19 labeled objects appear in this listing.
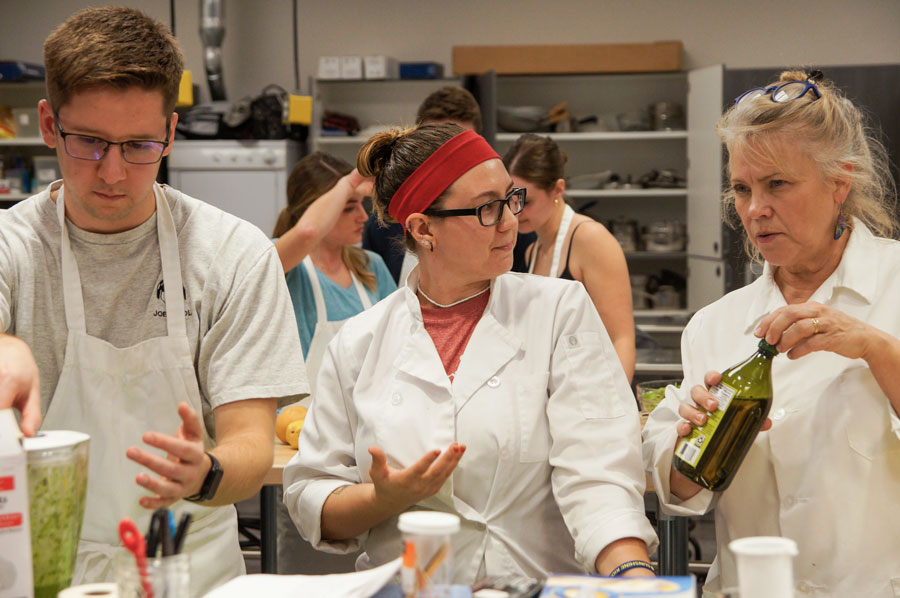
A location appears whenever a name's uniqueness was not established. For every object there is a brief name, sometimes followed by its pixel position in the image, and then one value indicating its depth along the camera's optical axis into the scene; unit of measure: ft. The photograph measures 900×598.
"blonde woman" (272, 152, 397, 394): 10.71
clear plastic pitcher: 3.97
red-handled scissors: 3.70
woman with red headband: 5.52
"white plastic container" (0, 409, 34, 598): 3.81
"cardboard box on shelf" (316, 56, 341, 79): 22.98
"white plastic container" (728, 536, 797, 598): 3.40
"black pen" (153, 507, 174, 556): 3.82
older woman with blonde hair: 5.46
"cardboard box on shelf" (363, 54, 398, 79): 22.90
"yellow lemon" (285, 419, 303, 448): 8.71
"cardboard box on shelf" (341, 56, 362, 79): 22.98
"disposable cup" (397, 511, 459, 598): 3.75
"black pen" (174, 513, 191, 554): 3.82
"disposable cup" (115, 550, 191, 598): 3.72
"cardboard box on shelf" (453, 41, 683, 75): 22.62
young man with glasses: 5.29
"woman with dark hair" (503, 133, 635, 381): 10.31
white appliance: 22.43
